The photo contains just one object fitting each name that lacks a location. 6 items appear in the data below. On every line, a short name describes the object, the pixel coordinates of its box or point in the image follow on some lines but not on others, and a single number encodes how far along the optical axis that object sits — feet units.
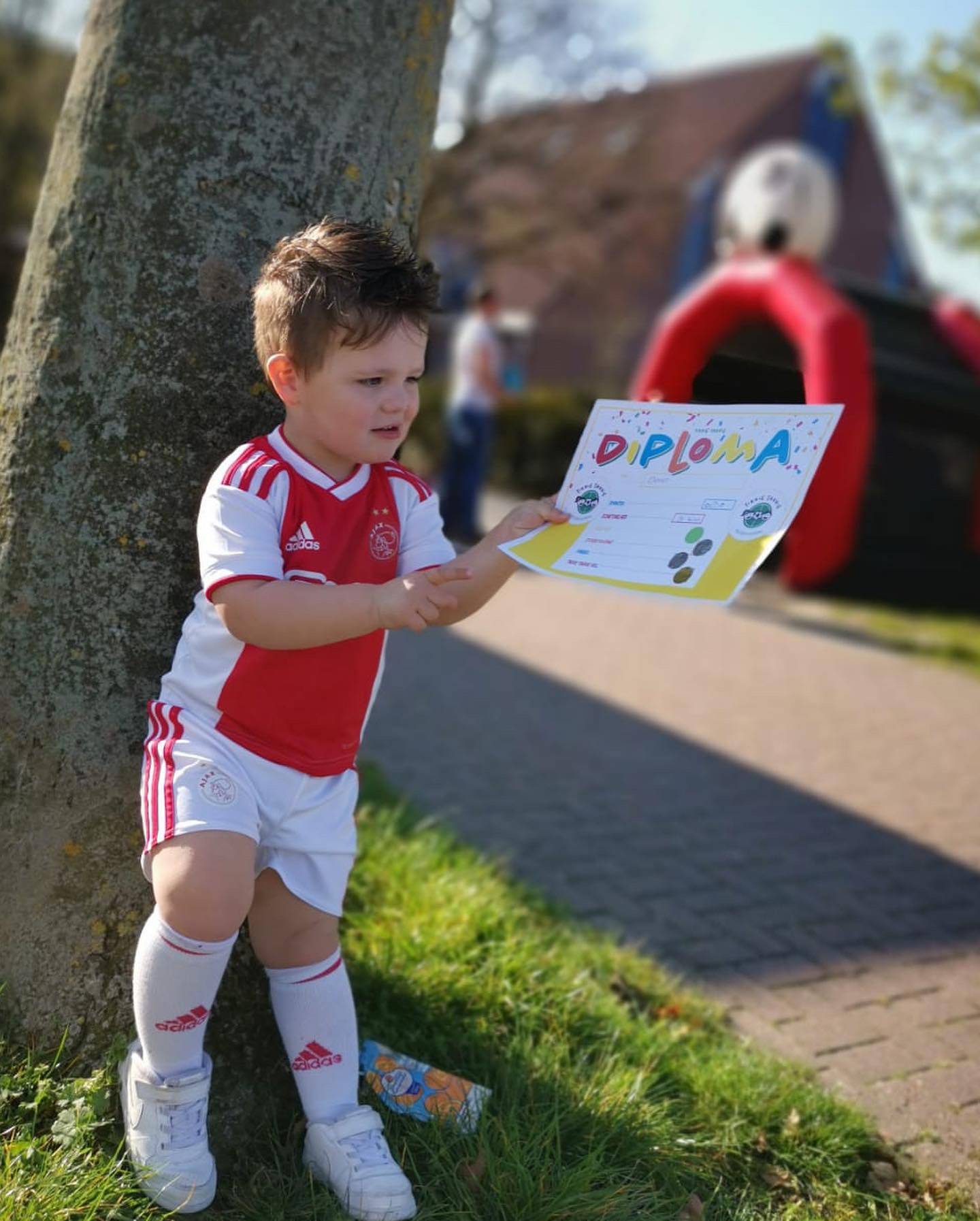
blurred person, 35.27
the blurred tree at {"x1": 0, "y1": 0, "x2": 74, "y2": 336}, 77.66
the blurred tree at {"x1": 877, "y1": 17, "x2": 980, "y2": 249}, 45.57
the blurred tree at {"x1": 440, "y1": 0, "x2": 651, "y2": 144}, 83.71
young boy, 6.88
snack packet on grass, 8.39
